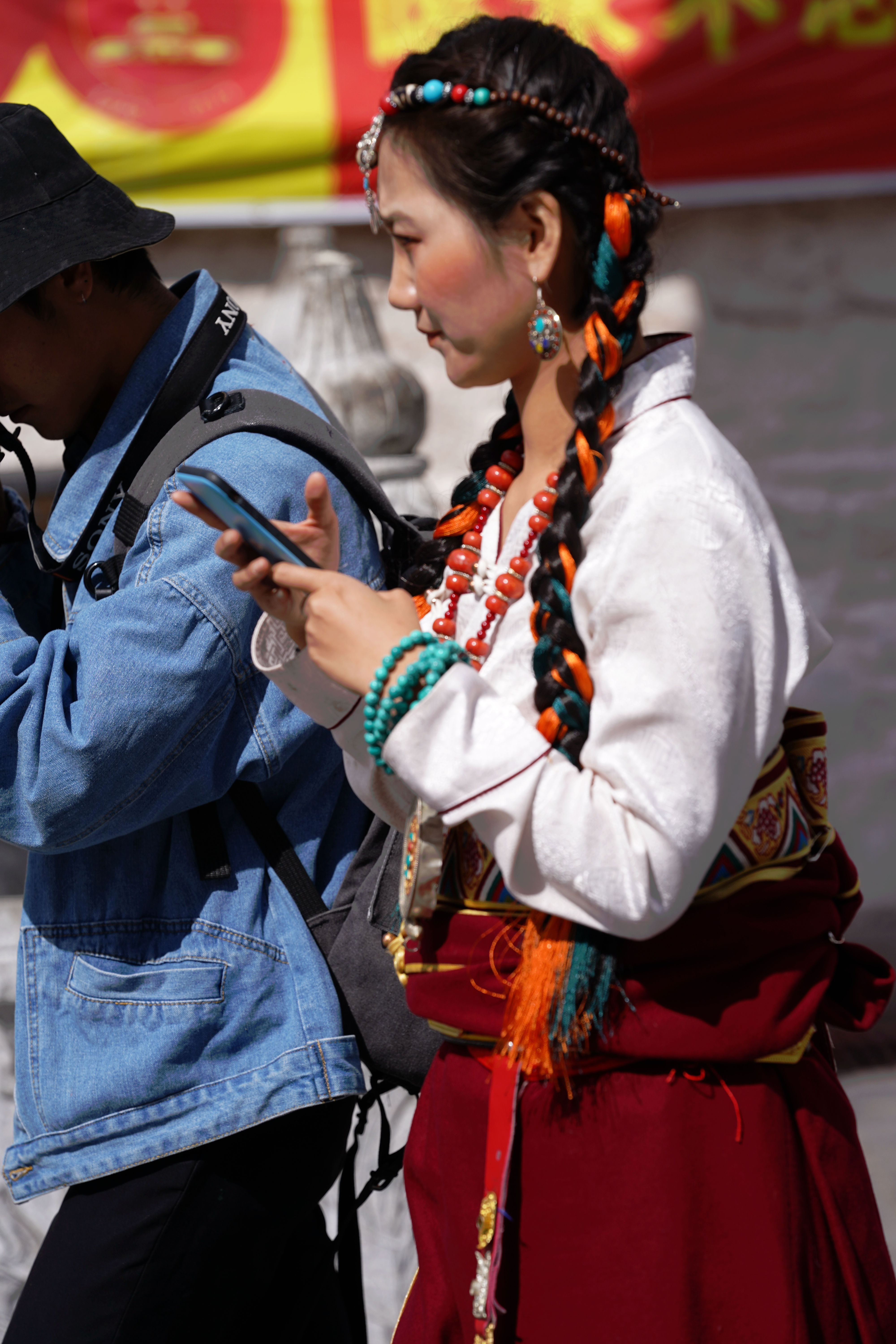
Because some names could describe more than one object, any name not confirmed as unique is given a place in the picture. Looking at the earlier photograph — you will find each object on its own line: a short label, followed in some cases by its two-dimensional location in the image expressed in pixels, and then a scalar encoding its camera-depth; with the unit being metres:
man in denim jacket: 6.40
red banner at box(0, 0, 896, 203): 9.33
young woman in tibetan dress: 6.12
